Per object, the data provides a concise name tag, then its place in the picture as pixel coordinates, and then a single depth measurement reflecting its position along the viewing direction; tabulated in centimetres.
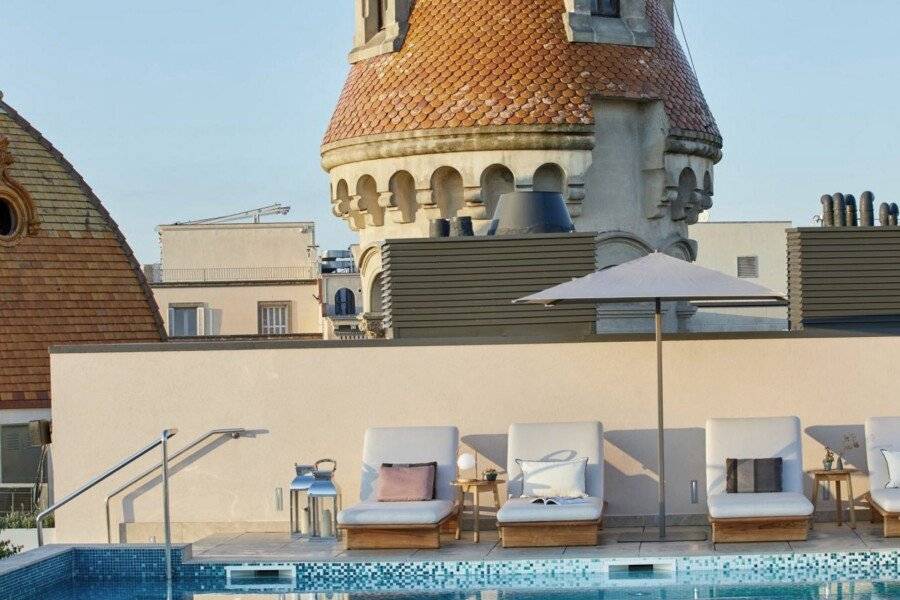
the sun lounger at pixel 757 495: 1412
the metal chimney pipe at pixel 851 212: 1888
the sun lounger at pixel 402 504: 1447
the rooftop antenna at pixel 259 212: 7488
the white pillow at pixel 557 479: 1488
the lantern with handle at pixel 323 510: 1534
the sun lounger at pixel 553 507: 1430
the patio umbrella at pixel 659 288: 1469
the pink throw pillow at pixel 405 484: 1497
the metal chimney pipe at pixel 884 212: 1852
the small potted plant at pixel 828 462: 1507
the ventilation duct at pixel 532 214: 2248
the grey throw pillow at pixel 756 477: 1477
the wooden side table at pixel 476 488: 1479
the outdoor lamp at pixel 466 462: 1498
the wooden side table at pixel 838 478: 1484
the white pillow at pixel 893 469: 1470
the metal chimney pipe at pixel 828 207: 1894
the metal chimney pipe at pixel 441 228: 2155
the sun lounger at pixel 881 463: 1428
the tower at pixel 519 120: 2805
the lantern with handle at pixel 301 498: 1534
